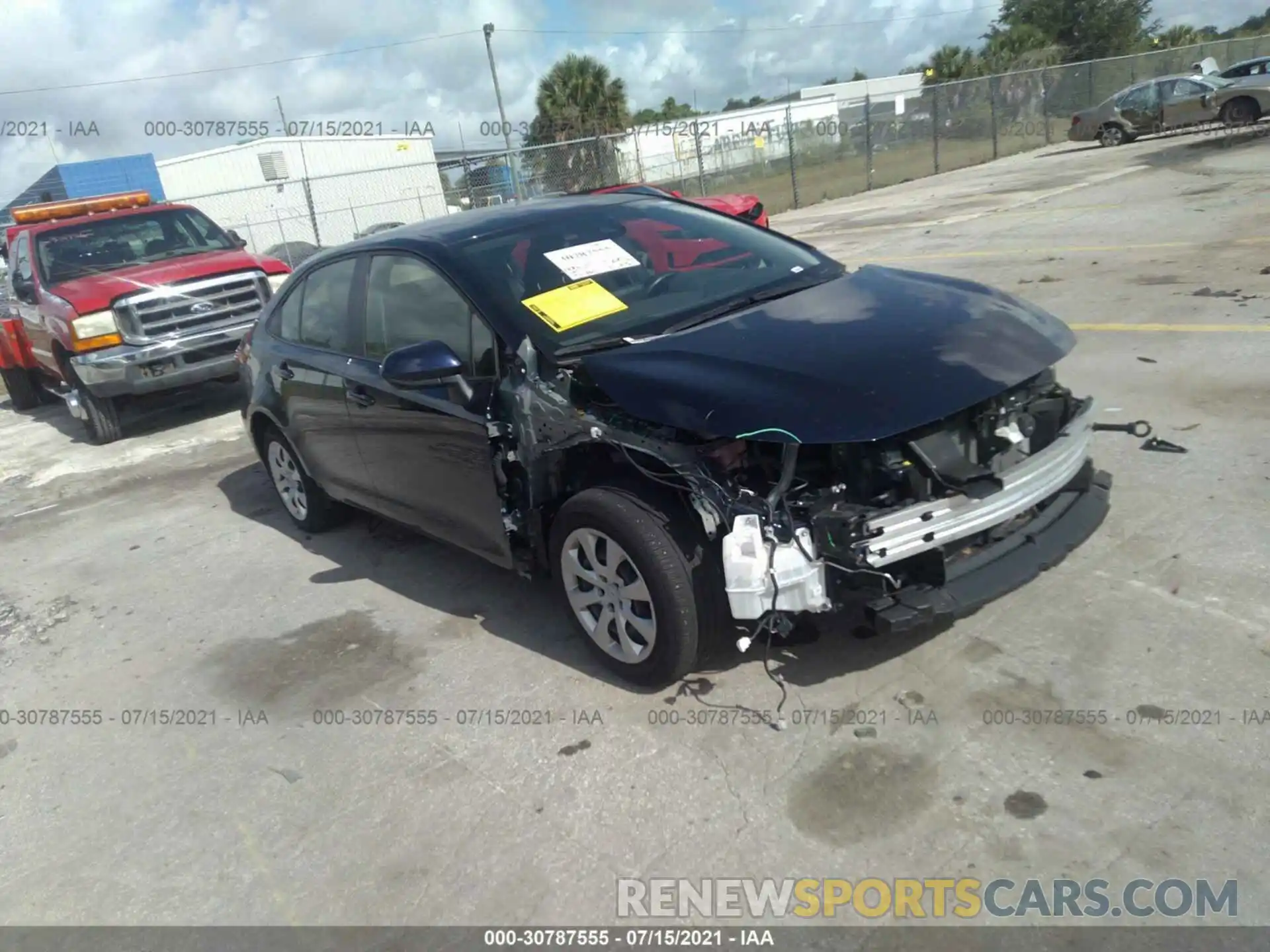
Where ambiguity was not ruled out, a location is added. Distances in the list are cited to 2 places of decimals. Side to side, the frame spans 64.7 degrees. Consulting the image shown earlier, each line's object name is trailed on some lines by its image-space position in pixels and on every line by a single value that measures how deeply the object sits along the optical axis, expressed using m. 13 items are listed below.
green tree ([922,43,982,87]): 40.50
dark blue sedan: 3.22
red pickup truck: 9.08
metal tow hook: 4.10
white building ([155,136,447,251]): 23.42
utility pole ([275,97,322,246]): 18.67
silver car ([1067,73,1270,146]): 21.83
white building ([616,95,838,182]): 23.98
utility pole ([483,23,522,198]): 21.08
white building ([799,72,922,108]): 67.94
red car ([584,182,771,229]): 11.68
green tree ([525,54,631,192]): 34.59
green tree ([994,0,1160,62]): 47.44
